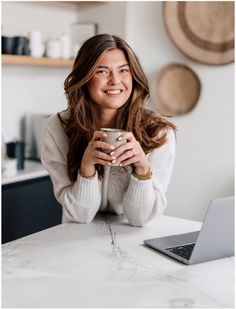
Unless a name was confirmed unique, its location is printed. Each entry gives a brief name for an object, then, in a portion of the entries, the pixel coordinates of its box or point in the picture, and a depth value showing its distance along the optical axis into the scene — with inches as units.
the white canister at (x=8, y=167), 102.0
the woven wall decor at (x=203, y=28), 109.4
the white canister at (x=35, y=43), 111.5
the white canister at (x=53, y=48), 115.3
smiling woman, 62.2
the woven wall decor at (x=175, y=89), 115.9
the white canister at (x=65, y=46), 118.0
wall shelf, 104.7
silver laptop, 46.0
